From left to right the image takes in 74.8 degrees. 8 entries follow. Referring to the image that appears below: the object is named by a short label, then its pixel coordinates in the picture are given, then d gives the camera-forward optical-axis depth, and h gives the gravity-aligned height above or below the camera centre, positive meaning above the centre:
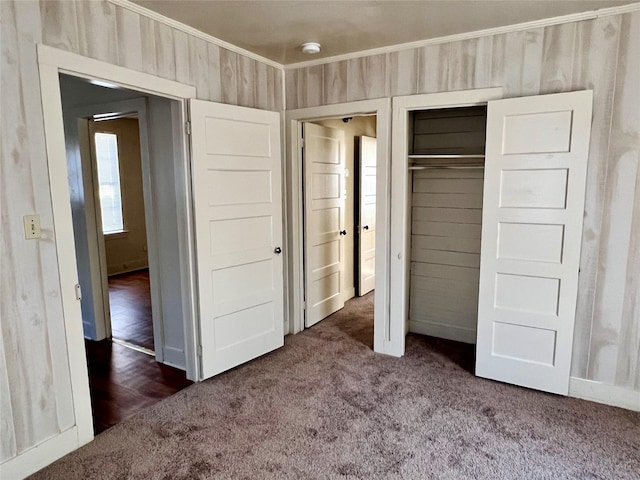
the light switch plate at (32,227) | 2.09 -0.21
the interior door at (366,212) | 5.10 -0.36
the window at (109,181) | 6.66 +0.06
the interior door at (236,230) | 3.01 -0.36
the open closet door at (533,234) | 2.70 -0.36
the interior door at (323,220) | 4.11 -0.38
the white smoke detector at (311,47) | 3.16 +1.02
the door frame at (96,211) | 3.38 -0.24
